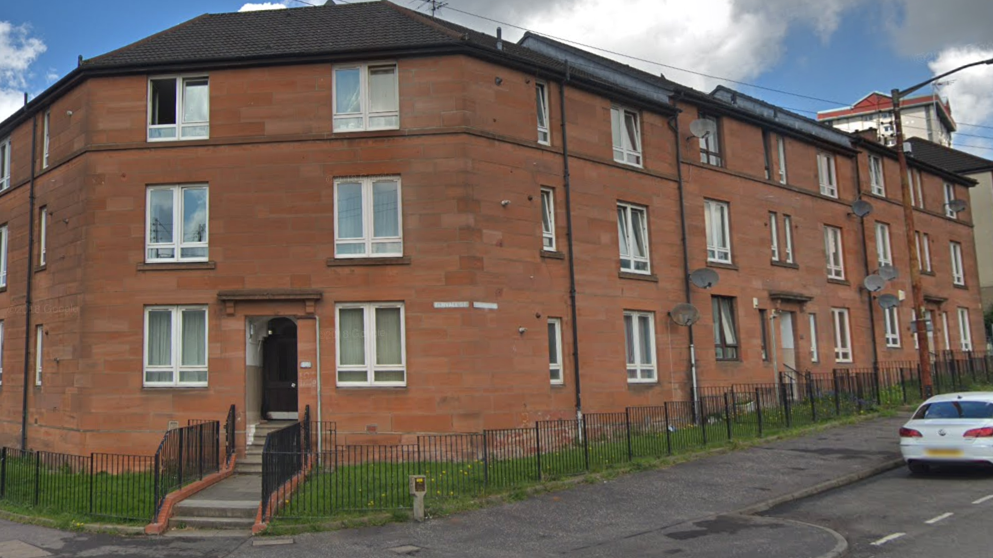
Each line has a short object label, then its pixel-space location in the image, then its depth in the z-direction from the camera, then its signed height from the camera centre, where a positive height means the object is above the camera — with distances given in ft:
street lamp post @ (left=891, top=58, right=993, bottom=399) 70.95 +7.14
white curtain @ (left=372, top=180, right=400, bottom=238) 58.39 +12.75
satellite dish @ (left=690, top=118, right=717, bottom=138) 75.10 +22.77
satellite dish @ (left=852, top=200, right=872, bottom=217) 95.40 +18.89
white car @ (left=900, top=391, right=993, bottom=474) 45.68 -3.70
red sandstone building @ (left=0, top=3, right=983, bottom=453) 56.90 +11.06
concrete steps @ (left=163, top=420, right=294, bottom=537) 41.83 -6.04
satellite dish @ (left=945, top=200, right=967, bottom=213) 117.91 +23.20
